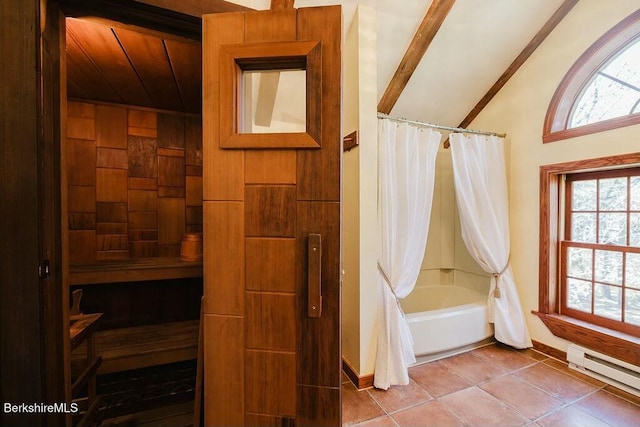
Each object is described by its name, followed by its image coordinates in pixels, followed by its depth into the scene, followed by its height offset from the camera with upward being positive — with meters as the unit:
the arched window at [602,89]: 1.76 +0.97
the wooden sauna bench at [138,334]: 1.44 -0.88
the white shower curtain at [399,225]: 1.77 -0.13
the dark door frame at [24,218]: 0.77 -0.03
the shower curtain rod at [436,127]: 1.94 +0.74
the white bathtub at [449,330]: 2.02 -1.06
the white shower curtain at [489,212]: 2.28 -0.03
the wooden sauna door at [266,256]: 0.92 -0.18
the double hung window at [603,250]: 1.78 -0.32
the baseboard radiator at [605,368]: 1.65 -1.15
